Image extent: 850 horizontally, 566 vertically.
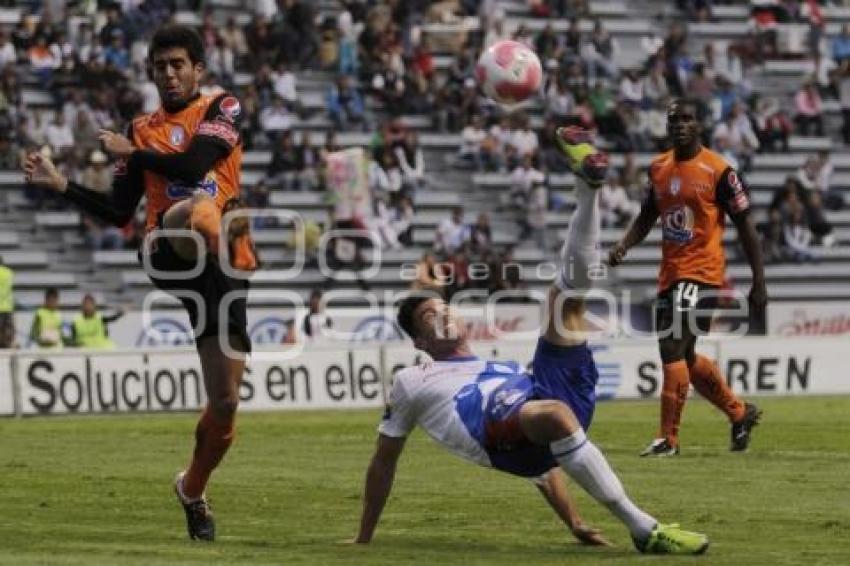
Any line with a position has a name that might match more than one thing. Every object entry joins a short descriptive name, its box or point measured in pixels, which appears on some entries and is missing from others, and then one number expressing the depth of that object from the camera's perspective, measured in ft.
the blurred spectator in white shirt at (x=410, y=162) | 135.64
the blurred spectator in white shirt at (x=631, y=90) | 147.84
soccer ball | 61.52
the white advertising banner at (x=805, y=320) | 128.88
